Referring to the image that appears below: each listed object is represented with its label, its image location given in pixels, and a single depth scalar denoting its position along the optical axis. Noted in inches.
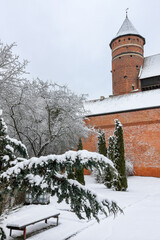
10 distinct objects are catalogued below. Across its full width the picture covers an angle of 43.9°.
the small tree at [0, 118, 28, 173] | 150.6
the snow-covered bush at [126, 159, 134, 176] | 694.5
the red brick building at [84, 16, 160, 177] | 695.1
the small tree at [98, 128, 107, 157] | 624.4
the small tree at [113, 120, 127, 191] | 492.1
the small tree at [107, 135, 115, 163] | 553.9
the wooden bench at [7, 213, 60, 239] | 184.9
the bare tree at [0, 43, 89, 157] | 373.4
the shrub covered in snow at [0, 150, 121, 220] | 126.5
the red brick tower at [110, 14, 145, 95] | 1120.2
